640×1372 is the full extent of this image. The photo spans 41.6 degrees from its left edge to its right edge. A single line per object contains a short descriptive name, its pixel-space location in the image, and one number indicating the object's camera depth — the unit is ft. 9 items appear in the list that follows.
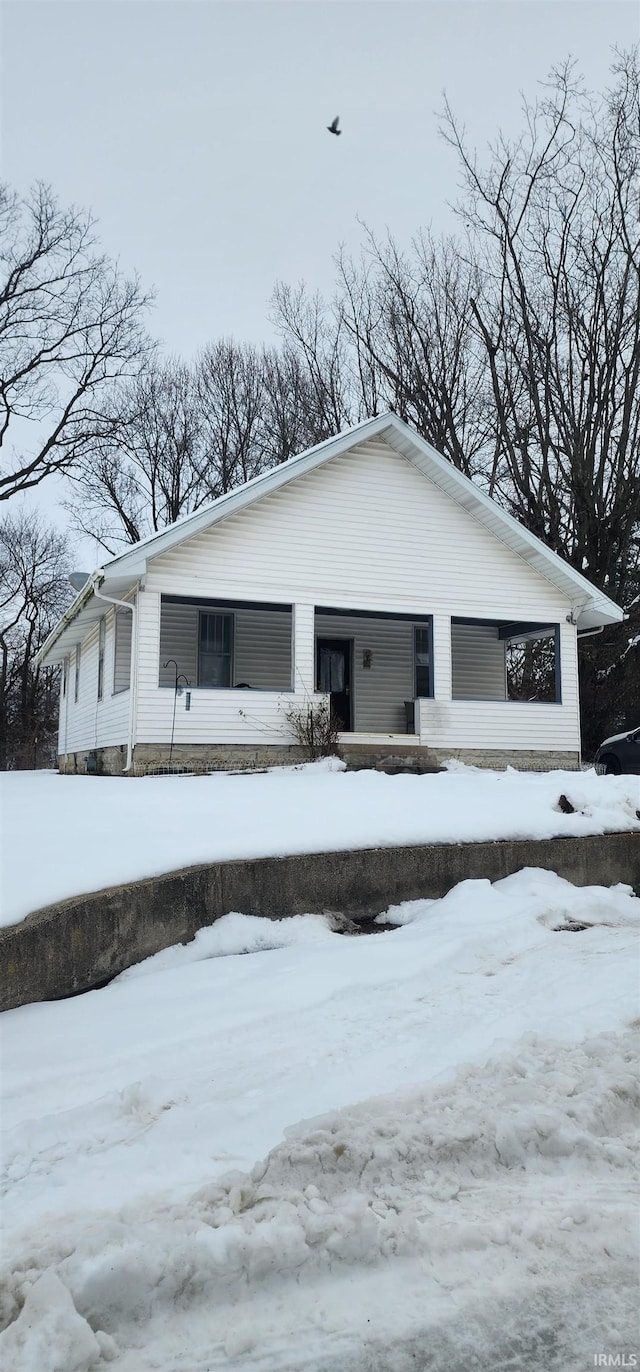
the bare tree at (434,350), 86.28
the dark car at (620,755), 49.83
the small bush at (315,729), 41.22
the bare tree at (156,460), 108.27
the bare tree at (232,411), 106.22
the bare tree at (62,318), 84.12
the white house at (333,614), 40.32
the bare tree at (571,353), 73.77
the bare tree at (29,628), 121.39
